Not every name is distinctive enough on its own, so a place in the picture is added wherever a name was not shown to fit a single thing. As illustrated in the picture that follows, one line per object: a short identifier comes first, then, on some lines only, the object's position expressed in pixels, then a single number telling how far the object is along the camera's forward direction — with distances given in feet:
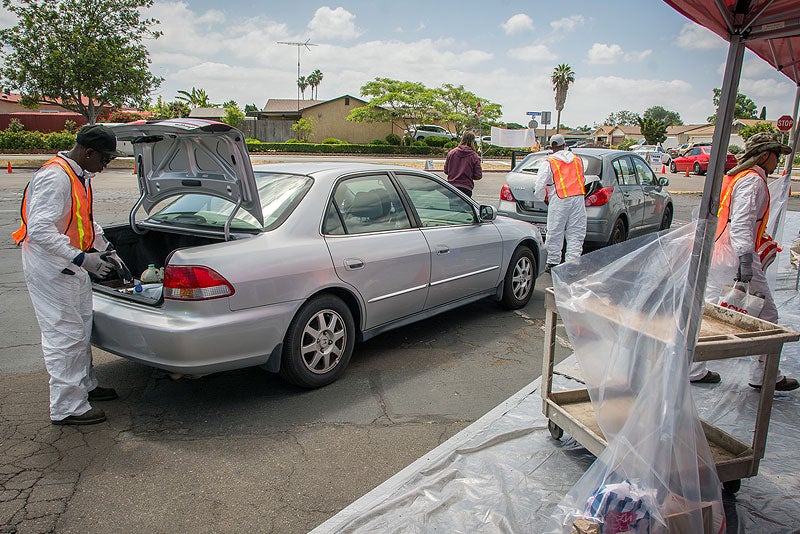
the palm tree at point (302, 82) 363.56
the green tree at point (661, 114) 384.88
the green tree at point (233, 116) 150.82
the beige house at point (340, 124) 180.24
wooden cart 9.05
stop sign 40.89
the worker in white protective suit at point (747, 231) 12.92
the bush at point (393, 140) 155.12
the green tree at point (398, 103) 154.81
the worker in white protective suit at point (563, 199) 23.58
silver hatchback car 27.58
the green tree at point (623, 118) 454.27
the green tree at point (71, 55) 90.02
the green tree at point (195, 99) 217.56
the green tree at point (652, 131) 234.58
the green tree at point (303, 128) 159.84
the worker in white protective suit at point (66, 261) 11.02
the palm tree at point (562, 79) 230.89
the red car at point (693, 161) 103.81
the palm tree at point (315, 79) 355.15
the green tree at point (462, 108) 160.97
